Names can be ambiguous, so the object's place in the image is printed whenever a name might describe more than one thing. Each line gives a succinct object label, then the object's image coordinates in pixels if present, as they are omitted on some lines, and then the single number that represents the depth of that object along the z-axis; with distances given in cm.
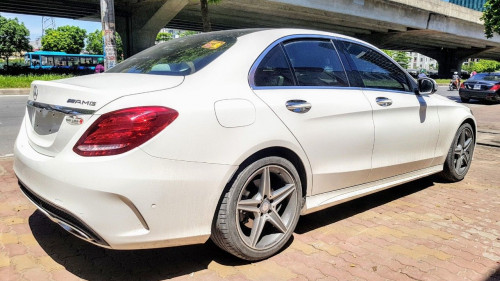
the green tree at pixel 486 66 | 10562
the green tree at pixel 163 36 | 8622
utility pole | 1038
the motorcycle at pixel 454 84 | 2687
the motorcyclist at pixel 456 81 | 2677
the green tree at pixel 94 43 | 8931
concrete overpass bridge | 2764
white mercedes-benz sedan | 217
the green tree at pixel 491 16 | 1237
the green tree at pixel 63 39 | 7881
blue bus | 4222
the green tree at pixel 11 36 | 6244
